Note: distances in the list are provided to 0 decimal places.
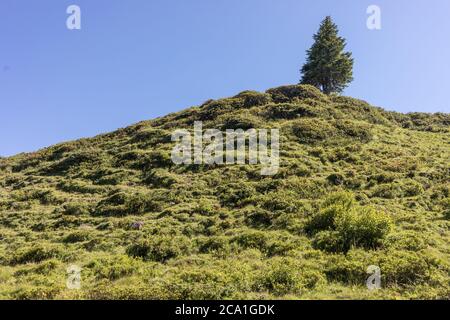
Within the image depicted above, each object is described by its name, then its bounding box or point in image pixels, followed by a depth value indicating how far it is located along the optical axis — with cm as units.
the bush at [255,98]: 4800
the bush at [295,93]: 4881
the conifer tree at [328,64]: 5653
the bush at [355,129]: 3753
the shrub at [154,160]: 3425
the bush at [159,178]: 3011
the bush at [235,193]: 2555
